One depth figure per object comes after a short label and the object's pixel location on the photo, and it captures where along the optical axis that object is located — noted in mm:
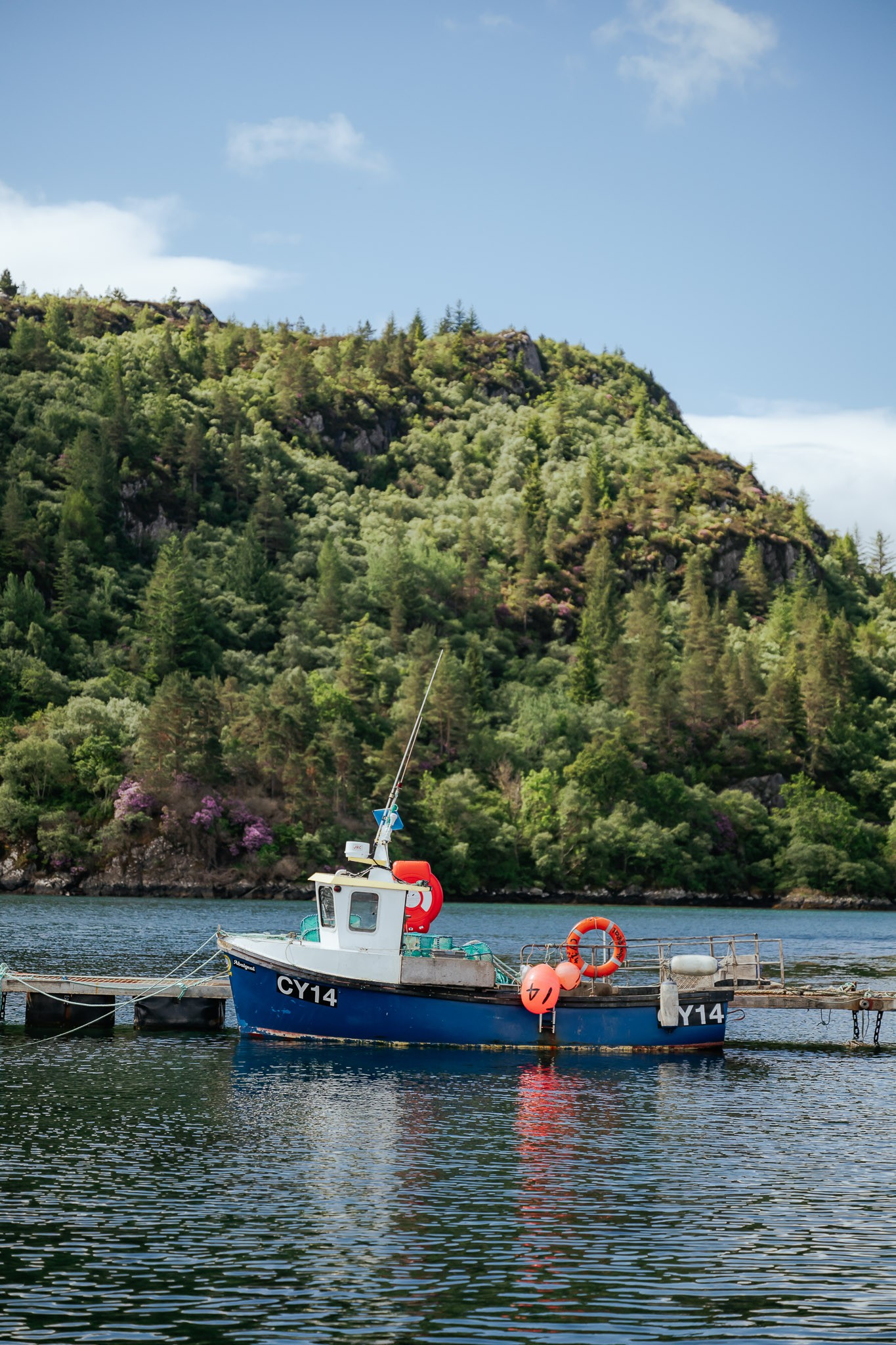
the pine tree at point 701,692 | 172375
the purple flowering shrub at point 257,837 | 126188
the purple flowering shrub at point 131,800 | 120562
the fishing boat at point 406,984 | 38281
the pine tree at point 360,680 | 160500
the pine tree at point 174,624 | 158750
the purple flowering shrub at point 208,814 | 123188
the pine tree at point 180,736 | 125250
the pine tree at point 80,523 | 176375
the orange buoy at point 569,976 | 39312
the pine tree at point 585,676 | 175250
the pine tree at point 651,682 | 167875
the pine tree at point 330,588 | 187750
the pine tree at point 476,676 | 170875
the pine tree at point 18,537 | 168625
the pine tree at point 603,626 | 190125
